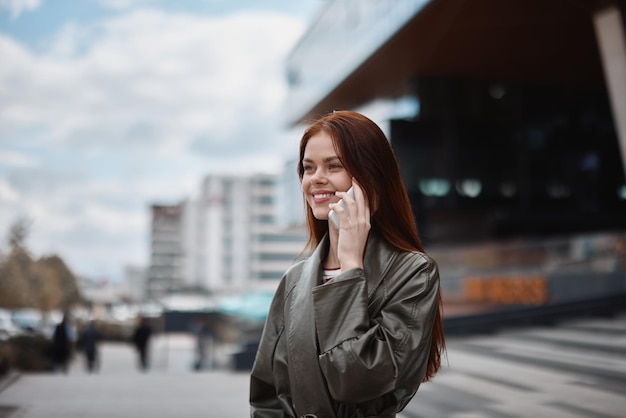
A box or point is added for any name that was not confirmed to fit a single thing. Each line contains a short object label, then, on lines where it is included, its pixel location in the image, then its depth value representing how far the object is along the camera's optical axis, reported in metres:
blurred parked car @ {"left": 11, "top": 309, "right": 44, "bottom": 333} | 32.25
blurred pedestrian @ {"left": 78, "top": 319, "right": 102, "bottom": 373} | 18.67
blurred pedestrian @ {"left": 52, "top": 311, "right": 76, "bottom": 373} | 15.70
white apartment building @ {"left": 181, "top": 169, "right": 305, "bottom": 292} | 136.38
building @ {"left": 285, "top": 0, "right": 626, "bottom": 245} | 26.31
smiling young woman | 1.74
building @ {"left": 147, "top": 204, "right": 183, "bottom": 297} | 155.96
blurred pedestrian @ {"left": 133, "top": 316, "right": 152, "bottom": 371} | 19.38
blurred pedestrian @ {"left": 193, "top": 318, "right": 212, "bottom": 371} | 20.72
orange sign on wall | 17.08
